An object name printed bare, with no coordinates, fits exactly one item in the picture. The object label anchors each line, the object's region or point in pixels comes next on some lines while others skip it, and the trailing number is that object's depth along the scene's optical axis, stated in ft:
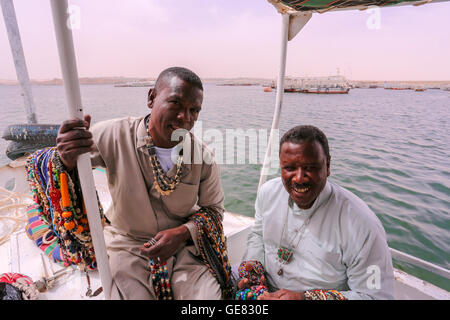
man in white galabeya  4.34
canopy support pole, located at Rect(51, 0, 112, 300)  2.59
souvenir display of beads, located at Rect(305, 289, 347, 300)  4.41
